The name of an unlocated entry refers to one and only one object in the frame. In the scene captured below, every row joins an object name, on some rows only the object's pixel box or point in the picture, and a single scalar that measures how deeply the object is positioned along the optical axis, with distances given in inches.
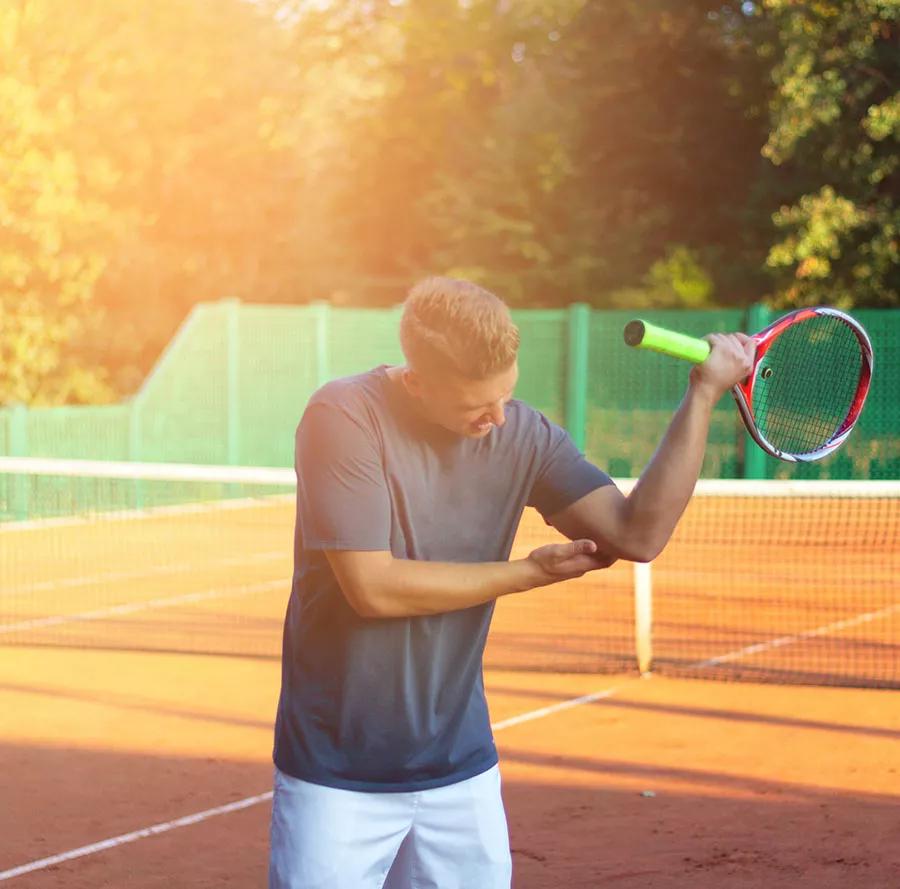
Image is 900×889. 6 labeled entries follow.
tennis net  402.3
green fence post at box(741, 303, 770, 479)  783.1
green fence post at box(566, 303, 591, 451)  842.2
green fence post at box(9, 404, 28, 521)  626.2
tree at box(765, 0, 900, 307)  852.0
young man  110.3
